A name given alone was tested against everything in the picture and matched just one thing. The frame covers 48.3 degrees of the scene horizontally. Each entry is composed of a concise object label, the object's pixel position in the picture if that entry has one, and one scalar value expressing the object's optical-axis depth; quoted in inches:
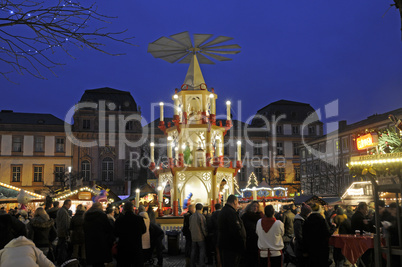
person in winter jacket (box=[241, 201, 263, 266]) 361.4
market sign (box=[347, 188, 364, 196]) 1023.6
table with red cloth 358.5
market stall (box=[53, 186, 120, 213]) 961.1
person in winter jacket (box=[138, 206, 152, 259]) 404.5
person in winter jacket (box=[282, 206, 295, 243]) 469.7
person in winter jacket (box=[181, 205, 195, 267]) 462.2
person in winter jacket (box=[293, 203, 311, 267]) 364.4
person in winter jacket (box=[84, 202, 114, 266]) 340.8
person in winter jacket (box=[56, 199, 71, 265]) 467.5
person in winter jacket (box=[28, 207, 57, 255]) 371.6
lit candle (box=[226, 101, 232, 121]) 682.3
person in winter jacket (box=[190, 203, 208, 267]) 426.9
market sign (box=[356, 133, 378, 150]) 501.7
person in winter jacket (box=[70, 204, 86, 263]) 428.8
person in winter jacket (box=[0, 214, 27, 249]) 316.8
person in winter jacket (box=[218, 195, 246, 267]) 326.3
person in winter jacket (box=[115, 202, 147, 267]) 350.0
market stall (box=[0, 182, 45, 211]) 874.0
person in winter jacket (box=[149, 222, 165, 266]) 441.7
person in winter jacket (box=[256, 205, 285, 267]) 325.1
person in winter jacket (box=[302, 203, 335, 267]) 337.1
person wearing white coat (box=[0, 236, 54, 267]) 205.0
